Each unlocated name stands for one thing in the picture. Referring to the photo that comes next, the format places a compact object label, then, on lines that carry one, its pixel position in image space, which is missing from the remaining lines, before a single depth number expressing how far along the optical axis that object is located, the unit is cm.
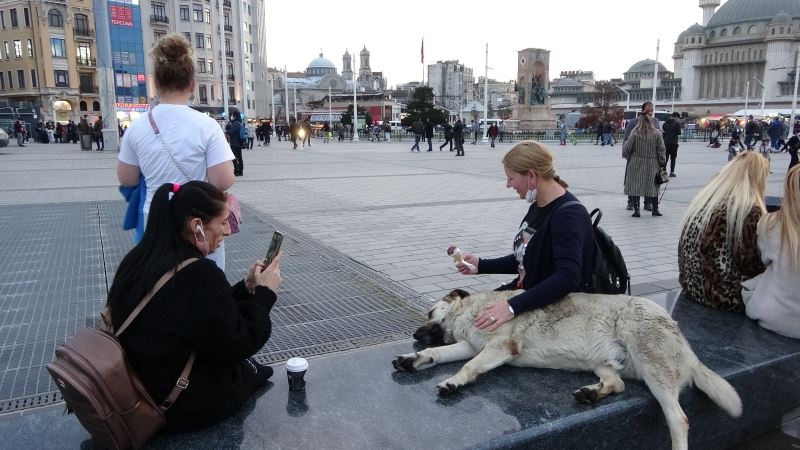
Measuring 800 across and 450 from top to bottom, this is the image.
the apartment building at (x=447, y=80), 15600
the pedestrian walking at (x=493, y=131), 3482
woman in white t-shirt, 322
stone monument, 5081
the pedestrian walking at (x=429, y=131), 3028
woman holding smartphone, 217
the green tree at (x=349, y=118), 7222
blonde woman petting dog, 300
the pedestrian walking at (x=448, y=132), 2889
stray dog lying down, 275
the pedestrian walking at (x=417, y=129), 2934
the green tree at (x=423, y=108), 6875
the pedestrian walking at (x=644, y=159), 942
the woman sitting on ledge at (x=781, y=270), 338
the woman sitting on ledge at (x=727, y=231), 375
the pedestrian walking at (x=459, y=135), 2552
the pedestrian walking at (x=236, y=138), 1608
